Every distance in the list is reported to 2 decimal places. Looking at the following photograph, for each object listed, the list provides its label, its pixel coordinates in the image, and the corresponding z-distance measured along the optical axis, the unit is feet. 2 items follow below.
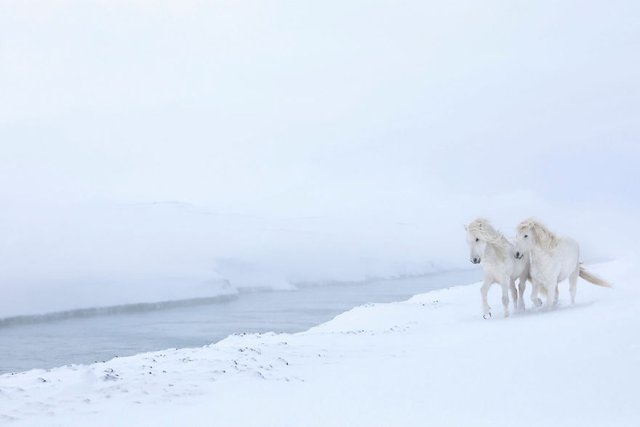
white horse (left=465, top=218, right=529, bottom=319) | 34.65
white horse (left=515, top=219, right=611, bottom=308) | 35.68
